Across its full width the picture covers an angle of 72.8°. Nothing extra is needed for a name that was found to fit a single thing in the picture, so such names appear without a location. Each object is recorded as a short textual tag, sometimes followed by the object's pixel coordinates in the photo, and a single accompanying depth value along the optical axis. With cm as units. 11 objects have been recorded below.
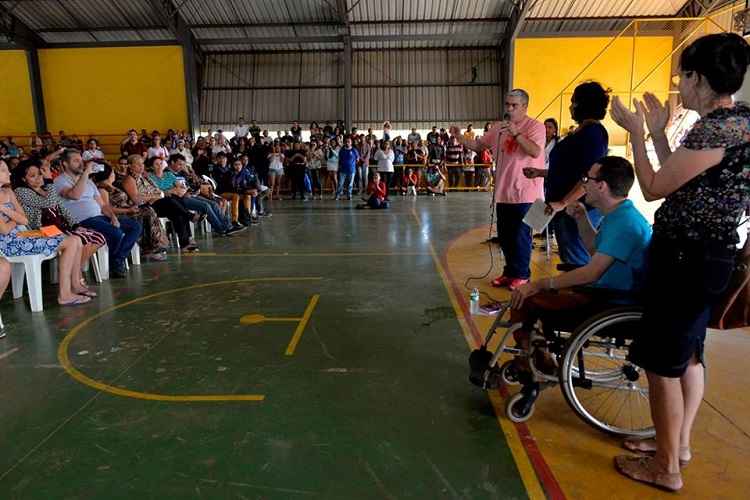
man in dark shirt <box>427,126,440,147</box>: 1588
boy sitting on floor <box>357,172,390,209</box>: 1153
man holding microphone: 410
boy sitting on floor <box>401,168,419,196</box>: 1509
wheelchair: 224
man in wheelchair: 226
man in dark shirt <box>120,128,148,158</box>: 1331
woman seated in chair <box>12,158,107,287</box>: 478
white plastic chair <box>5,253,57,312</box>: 437
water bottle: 292
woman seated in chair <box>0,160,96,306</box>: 421
